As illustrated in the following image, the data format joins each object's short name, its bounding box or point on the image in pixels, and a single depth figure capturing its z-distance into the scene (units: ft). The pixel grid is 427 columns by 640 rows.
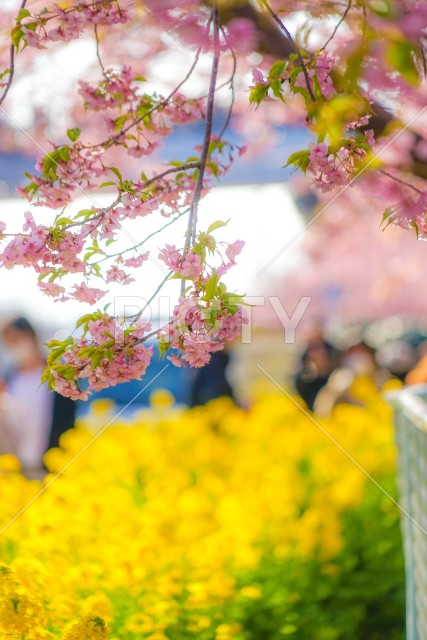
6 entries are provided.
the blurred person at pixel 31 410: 28.99
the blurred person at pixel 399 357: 58.15
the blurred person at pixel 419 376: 25.91
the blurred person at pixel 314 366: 43.34
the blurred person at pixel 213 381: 39.63
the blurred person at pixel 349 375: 36.70
